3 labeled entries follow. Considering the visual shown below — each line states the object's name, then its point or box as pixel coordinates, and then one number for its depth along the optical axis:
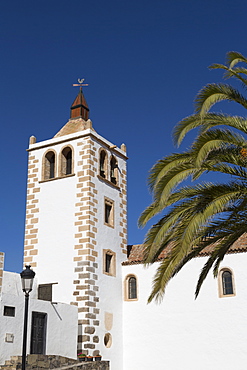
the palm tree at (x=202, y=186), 10.63
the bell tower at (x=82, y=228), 21.28
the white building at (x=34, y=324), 17.05
